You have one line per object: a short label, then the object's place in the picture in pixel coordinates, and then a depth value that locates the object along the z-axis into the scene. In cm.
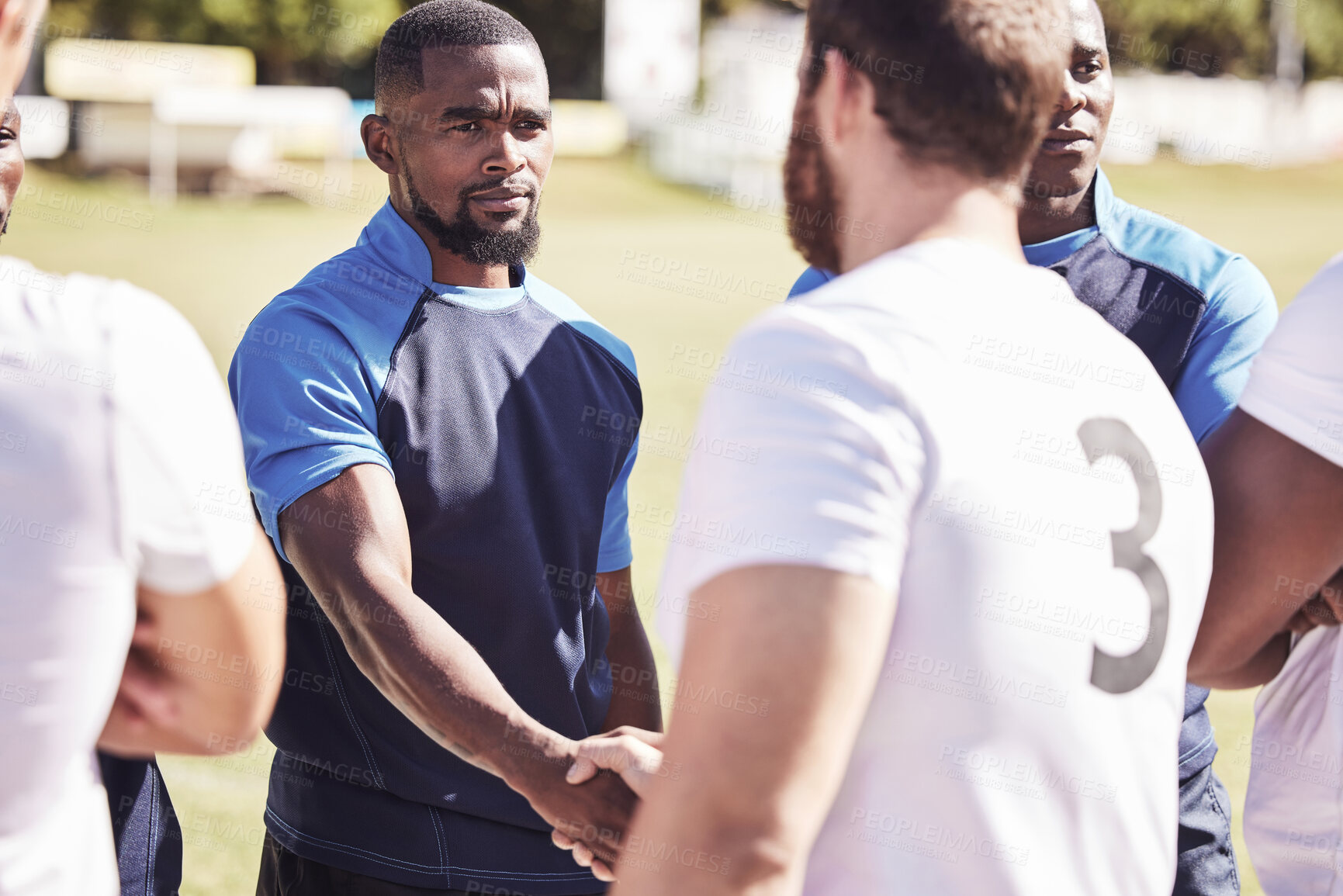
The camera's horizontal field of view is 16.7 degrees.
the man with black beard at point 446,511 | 458
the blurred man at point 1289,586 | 424
